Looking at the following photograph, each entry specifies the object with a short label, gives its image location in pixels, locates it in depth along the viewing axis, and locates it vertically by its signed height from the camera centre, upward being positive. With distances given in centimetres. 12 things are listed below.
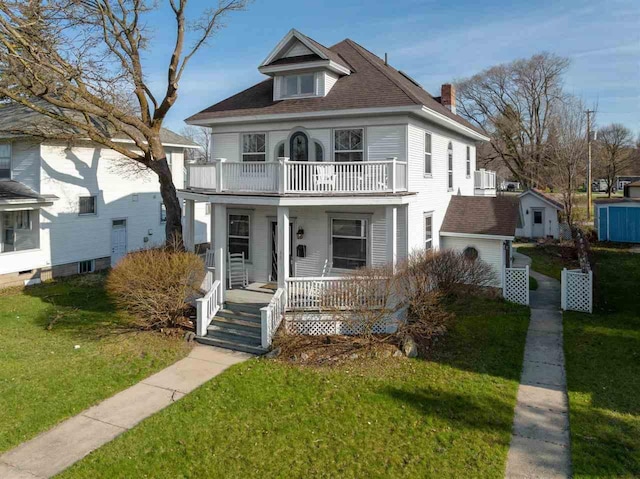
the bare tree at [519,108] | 4788 +1369
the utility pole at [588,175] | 3544 +462
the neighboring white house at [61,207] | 1955 +140
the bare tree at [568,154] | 2769 +514
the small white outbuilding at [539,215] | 3194 +129
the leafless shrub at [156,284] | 1219 -126
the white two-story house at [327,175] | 1295 +179
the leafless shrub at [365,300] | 1105 -161
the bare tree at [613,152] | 6462 +1172
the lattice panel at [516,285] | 1563 -179
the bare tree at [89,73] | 1365 +539
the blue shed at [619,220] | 2945 +82
